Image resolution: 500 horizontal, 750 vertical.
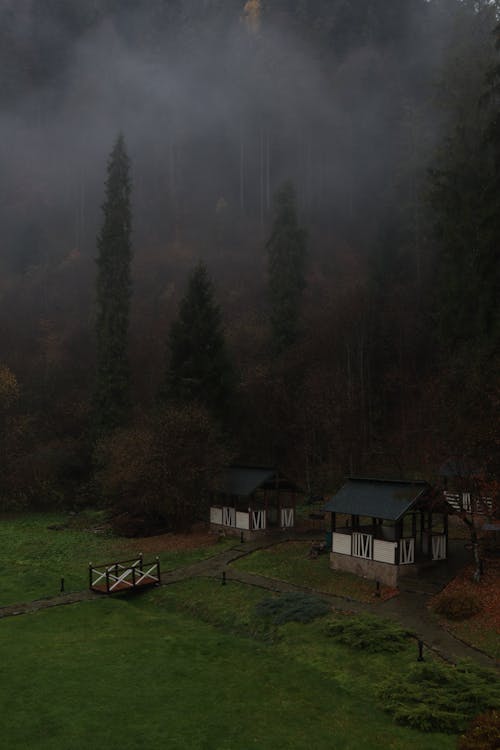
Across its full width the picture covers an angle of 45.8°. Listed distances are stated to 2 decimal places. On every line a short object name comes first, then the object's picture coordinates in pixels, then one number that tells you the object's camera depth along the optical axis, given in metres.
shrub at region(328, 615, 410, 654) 17.98
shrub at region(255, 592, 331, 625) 20.89
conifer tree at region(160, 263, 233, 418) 45.81
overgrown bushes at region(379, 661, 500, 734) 13.38
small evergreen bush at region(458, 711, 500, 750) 11.84
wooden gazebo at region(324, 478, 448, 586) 25.03
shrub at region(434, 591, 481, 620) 20.19
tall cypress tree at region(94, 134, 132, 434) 49.97
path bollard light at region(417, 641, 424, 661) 16.62
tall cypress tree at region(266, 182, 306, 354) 53.41
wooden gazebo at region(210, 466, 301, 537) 34.88
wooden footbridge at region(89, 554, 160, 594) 24.98
